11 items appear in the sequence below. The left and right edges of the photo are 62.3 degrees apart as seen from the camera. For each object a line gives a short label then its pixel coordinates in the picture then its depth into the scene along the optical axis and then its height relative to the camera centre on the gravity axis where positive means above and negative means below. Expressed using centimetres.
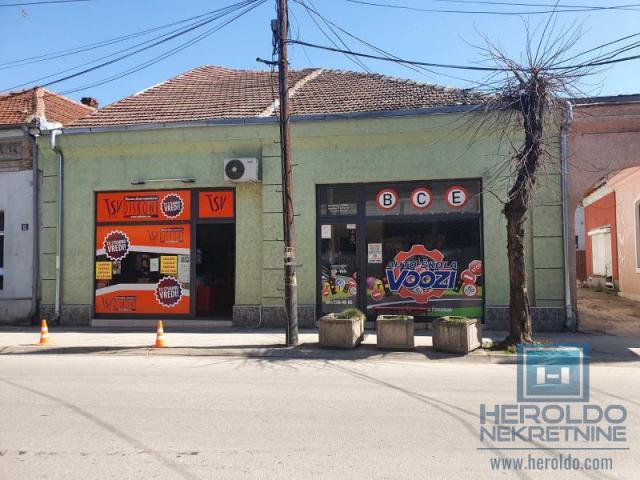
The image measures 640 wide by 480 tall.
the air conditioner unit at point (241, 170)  1264 +229
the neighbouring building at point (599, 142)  1148 +263
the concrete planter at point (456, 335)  937 -130
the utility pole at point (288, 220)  1026 +87
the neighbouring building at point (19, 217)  1370 +132
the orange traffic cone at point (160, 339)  1044 -145
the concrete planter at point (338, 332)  991 -128
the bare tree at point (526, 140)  934 +217
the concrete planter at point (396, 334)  980 -131
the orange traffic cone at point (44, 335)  1093 -142
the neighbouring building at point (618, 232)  1711 +107
